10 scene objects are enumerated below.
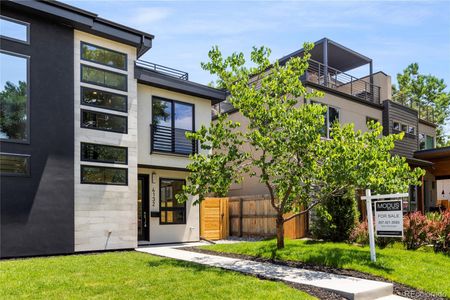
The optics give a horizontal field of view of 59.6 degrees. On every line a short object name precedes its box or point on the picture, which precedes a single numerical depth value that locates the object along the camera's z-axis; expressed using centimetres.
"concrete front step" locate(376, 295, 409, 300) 690
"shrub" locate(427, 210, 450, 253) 1102
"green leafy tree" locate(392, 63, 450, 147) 3838
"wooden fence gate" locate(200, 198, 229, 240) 1587
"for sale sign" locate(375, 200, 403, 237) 908
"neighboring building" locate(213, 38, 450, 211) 1878
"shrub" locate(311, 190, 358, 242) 1296
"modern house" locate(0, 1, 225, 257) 1031
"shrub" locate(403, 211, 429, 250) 1121
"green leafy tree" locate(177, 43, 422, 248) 923
